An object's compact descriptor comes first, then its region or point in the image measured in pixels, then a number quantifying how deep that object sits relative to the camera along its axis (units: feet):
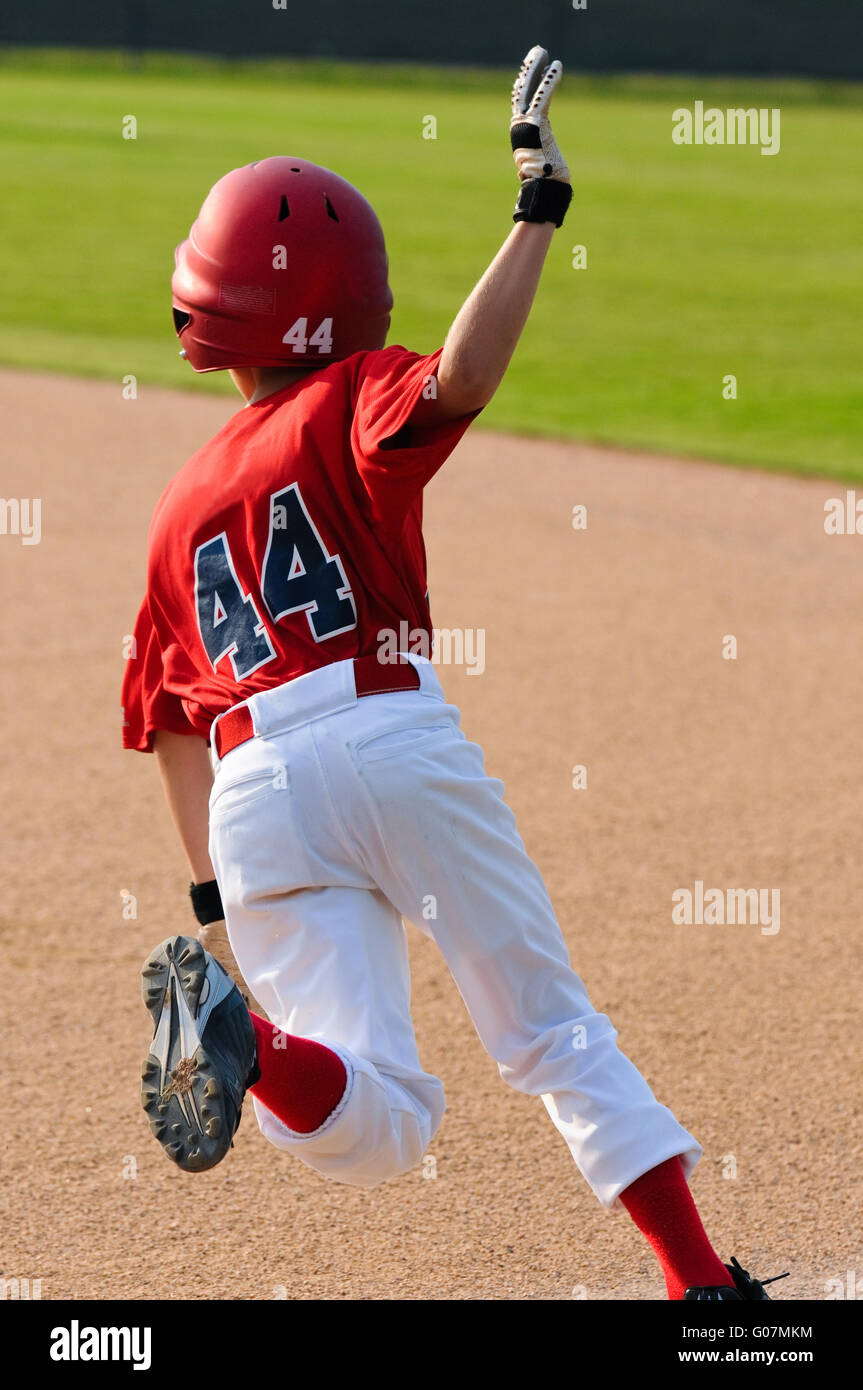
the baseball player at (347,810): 15.88
